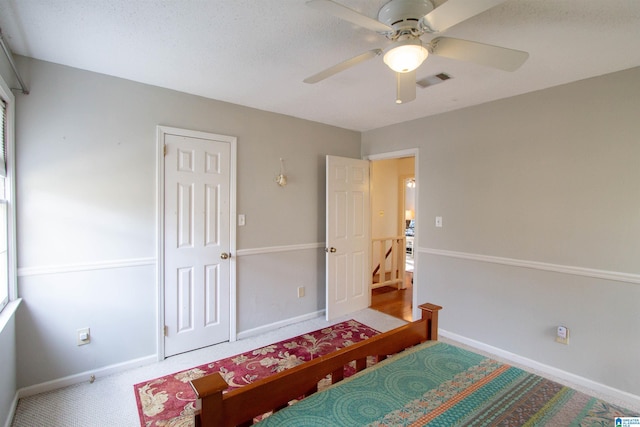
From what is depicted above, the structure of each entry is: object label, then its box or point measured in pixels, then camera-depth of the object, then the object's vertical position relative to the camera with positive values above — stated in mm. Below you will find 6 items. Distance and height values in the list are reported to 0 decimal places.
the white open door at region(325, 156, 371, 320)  3678 -275
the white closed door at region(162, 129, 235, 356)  2709 -229
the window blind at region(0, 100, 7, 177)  1966 +527
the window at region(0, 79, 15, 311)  1970 +78
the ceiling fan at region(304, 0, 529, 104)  1245 +830
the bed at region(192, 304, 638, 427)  1178 -813
